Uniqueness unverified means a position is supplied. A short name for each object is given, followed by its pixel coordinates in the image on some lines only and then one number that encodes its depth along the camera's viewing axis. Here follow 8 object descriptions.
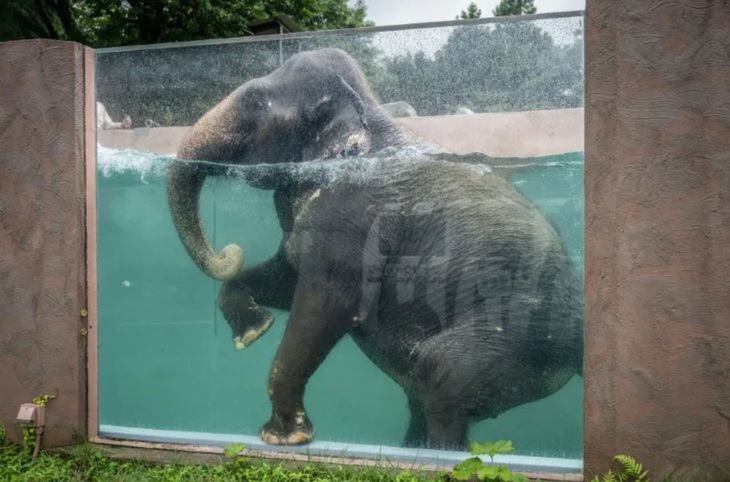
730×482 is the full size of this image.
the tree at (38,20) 11.47
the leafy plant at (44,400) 4.79
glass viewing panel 4.41
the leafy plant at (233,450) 4.38
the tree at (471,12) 33.66
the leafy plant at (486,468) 3.88
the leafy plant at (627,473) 3.87
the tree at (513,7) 34.75
